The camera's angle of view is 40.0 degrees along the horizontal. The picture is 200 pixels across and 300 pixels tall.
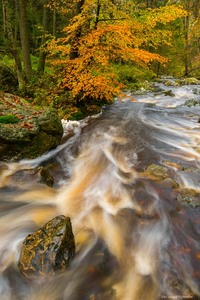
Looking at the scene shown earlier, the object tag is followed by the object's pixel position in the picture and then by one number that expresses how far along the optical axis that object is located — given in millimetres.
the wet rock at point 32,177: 5871
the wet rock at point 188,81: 22609
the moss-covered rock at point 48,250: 3668
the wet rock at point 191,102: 14352
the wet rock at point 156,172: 6133
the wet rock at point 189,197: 5092
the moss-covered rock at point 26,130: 6691
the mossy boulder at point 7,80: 10594
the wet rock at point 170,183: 5716
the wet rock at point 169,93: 16919
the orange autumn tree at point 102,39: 8863
